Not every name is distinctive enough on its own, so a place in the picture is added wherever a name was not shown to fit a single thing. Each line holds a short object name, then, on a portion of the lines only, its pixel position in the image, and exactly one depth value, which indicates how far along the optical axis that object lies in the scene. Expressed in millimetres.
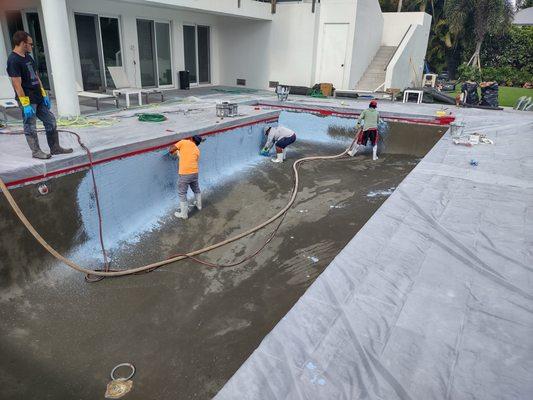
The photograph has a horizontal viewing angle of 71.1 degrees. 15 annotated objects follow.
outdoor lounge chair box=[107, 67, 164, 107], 10430
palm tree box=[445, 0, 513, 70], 20594
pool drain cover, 3275
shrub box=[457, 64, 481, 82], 21906
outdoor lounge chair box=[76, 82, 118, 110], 9104
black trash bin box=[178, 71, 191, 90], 14250
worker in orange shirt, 6047
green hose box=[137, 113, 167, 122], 8055
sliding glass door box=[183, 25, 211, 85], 14938
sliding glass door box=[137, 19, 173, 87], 12961
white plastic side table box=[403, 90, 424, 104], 13343
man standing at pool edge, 4332
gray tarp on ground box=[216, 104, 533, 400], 2025
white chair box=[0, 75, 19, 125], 7725
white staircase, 15840
